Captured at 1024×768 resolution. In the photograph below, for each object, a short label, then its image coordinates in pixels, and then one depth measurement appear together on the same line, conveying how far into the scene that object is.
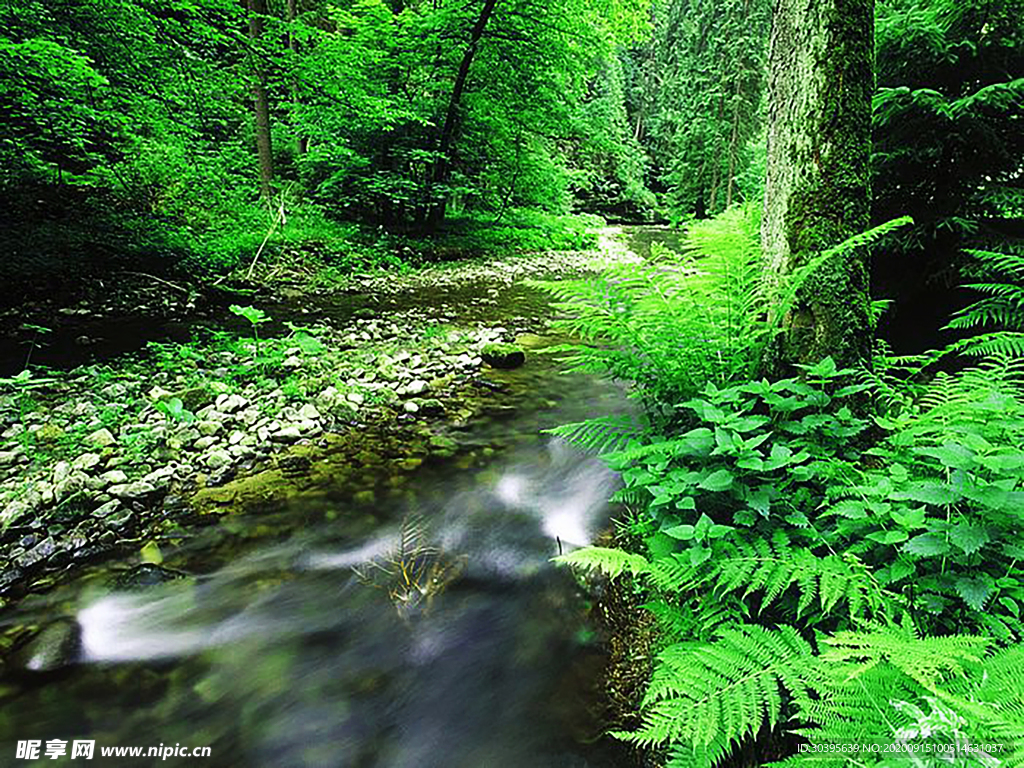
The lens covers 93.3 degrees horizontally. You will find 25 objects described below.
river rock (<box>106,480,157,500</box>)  3.69
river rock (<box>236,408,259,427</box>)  4.84
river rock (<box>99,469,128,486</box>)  3.77
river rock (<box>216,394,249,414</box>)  4.92
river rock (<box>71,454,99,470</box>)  3.82
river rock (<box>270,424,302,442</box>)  4.73
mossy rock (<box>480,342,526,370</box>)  6.94
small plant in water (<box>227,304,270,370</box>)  5.46
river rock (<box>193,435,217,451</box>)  4.39
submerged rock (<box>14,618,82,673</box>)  2.61
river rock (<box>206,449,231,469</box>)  4.25
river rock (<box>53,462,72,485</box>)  3.64
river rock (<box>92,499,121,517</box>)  3.53
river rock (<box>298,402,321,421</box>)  5.09
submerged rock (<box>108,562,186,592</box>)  3.12
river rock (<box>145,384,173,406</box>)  4.85
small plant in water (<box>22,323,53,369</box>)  5.43
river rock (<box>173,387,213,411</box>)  4.88
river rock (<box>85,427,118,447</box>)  4.11
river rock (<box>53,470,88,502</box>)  3.53
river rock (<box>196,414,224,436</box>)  4.56
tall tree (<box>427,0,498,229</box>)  11.08
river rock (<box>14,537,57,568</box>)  3.10
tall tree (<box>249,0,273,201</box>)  9.56
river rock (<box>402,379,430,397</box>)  5.88
